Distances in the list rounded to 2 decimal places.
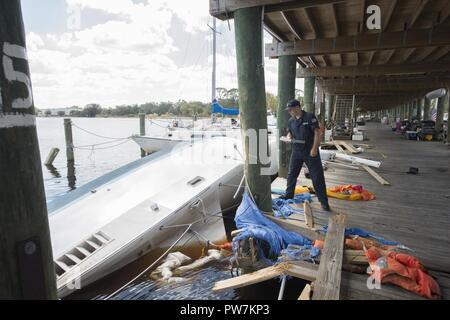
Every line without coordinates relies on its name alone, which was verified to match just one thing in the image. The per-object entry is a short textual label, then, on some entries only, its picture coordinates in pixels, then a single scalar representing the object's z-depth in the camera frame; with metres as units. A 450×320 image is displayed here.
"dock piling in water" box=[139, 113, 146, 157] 19.83
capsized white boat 4.73
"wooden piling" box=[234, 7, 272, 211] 4.30
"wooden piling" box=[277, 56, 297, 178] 7.43
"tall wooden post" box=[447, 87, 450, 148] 14.34
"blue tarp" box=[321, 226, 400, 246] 3.83
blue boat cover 20.66
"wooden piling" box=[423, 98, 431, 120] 22.89
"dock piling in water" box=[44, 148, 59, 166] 18.19
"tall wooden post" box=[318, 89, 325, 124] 17.72
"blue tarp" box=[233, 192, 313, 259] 4.02
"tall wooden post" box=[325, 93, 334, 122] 22.73
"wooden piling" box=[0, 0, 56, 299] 1.19
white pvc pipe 8.92
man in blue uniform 4.92
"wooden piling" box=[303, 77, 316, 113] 12.10
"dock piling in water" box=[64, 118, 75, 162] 16.50
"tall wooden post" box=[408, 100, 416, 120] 29.03
